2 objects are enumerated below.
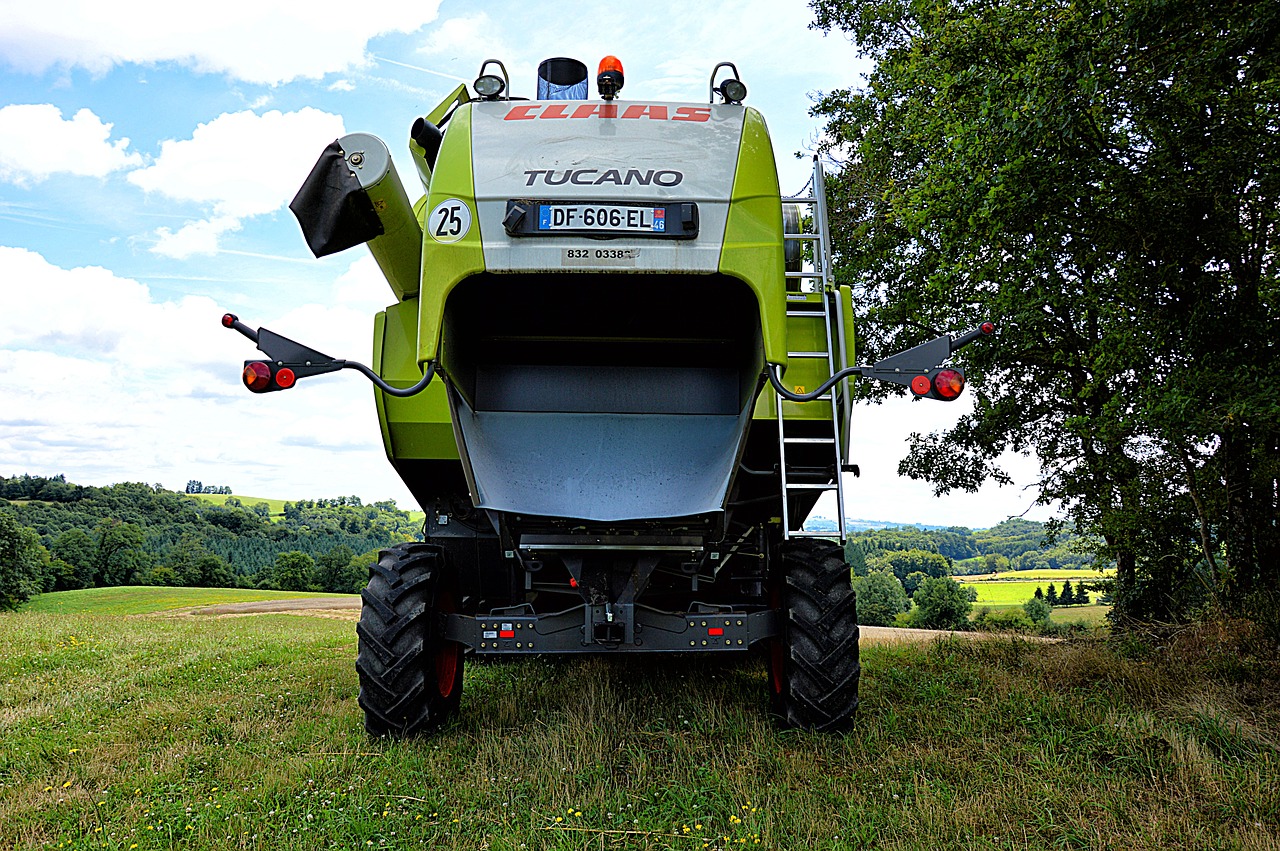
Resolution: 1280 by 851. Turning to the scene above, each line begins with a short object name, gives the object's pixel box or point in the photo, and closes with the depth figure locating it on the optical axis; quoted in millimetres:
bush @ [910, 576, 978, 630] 23062
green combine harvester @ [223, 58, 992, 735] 4227
